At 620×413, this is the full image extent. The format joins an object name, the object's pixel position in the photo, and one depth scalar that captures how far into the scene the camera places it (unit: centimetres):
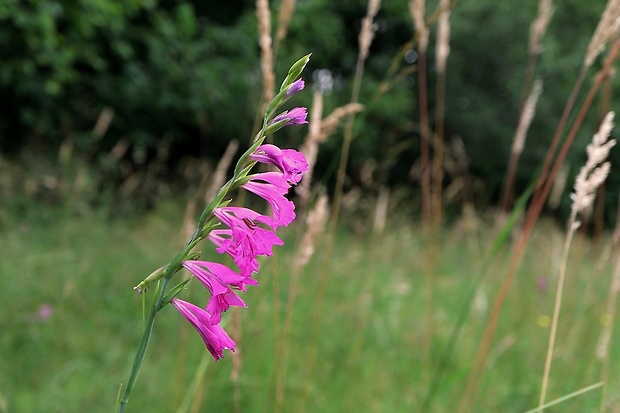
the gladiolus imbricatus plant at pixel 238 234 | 62
